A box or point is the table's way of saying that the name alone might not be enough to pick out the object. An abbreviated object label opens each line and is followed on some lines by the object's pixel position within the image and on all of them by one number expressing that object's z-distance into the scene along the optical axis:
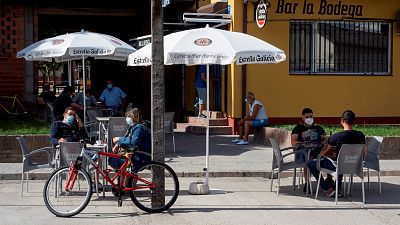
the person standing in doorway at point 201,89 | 19.66
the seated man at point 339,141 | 10.39
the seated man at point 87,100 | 18.47
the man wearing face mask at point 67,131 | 10.93
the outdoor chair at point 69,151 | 9.91
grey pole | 9.34
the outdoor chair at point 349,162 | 10.07
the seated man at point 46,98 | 19.02
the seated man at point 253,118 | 16.80
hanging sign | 17.94
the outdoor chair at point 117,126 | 13.34
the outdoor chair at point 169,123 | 15.39
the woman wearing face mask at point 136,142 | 9.86
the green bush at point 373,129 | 15.19
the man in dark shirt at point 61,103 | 15.34
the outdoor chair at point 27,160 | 10.52
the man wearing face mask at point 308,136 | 10.80
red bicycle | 9.08
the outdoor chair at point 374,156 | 11.15
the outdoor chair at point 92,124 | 15.12
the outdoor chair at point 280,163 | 10.62
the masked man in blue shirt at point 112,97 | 19.77
